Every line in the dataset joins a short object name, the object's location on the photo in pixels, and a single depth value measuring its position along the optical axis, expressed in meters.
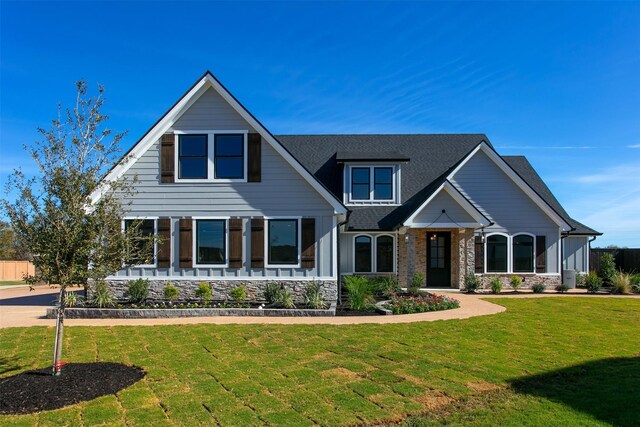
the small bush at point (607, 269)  21.62
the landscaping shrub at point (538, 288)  19.48
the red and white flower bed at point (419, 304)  13.45
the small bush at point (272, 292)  14.23
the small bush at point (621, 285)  19.56
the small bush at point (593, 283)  19.80
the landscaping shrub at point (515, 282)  19.81
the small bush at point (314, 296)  13.59
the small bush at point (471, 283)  19.08
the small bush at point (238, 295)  14.34
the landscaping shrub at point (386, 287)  16.18
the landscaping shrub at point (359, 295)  13.63
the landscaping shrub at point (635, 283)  19.88
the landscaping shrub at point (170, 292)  14.60
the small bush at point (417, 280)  18.62
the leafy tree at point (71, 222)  6.69
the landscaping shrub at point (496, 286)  19.14
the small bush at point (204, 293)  14.47
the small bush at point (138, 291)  14.36
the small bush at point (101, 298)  13.60
